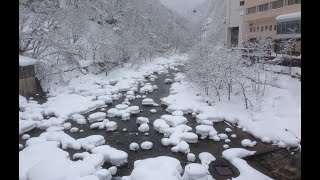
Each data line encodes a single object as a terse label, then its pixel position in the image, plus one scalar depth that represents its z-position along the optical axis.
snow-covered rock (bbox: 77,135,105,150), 8.94
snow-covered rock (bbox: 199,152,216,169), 8.11
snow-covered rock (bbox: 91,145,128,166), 7.95
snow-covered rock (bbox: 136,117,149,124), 11.46
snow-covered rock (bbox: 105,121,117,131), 10.73
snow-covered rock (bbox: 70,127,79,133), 10.48
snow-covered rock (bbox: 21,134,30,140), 9.65
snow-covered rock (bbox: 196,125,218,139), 10.06
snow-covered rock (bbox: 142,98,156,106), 14.48
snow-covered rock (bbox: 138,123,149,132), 10.67
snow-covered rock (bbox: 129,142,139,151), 9.05
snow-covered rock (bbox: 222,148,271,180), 7.24
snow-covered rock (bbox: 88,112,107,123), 11.59
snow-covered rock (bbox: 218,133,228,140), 9.91
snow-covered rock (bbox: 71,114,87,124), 11.43
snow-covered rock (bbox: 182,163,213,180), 6.92
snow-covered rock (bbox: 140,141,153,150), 9.11
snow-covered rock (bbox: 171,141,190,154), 8.77
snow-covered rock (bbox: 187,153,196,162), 8.28
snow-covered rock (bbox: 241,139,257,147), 9.27
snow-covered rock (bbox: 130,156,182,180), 6.70
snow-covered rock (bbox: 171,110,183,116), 12.37
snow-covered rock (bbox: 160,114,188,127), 11.12
